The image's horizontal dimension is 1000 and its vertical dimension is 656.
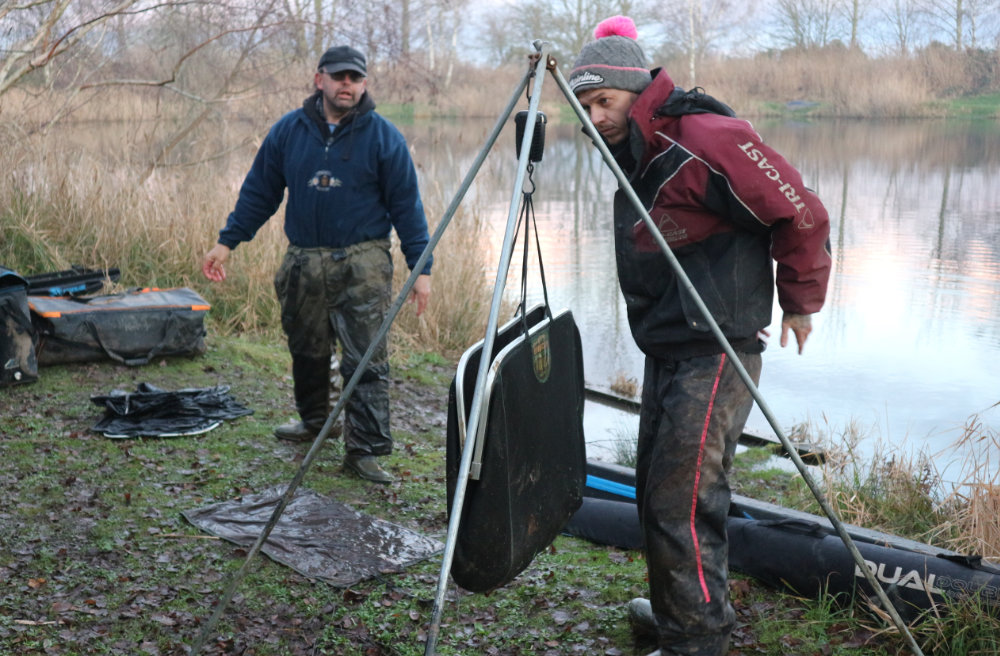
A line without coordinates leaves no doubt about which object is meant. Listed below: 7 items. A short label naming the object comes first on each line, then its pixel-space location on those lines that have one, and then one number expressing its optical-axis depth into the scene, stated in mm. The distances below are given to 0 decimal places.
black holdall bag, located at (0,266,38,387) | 5836
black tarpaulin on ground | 5238
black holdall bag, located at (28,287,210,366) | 6277
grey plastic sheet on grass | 3748
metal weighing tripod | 2447
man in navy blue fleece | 4520
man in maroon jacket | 2689
